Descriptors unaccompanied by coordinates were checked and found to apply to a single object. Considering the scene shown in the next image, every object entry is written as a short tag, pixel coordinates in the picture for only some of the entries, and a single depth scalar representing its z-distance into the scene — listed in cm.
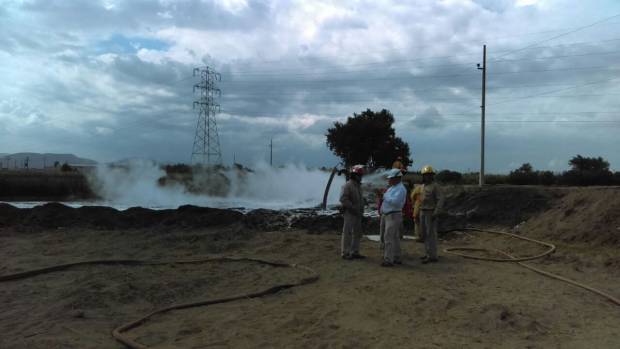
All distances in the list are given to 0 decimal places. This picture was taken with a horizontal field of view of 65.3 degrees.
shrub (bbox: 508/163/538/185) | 3937
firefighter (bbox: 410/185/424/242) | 1241
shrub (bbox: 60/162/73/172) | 4634
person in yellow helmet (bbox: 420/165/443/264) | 1007
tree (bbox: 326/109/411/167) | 4772
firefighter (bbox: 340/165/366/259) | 1005
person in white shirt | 951
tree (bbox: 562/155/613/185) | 3650
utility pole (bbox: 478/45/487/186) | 2856
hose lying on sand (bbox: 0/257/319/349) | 571
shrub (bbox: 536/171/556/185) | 3794
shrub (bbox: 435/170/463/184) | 4162
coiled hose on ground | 772
